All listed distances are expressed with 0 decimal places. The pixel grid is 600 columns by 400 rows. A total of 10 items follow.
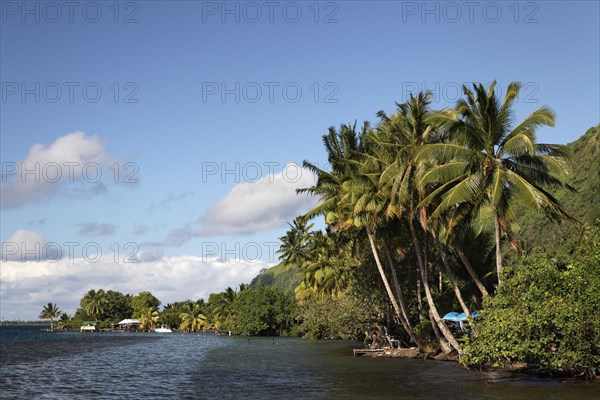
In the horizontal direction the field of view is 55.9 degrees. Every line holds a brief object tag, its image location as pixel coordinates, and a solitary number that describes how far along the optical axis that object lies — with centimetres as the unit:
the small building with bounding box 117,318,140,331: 16650
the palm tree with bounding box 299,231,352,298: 7856
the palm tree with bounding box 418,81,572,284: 3011
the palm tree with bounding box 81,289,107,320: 18438
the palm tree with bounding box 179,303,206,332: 15388
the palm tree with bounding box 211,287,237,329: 13102
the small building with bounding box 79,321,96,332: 17825
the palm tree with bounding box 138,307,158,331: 17250
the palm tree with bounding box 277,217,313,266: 9688
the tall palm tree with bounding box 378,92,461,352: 3662
